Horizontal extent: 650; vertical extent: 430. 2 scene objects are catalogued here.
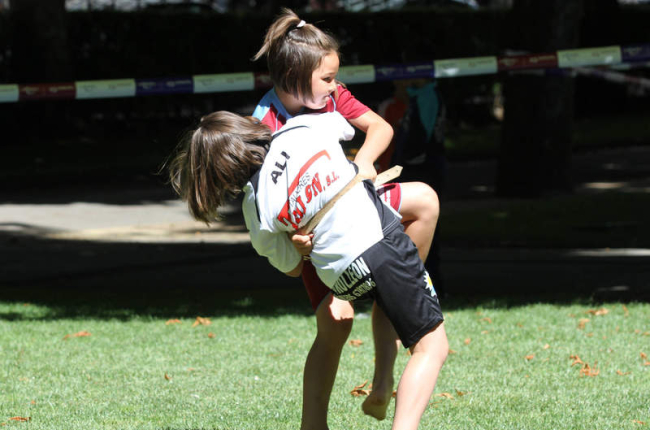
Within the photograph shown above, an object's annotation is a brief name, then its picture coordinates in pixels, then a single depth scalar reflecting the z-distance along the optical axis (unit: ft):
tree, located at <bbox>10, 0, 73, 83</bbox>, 120.47
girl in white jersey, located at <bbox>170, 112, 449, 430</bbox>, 24.21
